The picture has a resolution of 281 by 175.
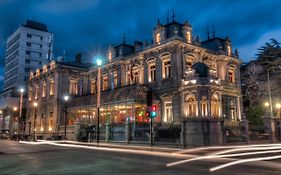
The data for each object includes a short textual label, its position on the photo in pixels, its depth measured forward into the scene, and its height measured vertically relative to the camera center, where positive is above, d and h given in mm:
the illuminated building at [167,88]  31094 +4150
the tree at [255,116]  40531 +358
